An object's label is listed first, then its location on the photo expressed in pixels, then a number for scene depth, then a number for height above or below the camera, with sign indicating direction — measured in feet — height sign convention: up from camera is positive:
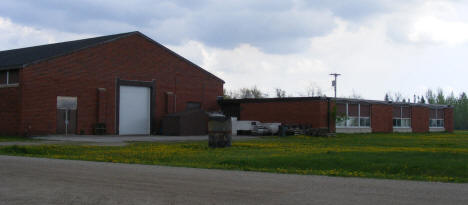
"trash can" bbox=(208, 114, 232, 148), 91.76 -1.96
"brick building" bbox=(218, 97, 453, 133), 173.06 +2.34
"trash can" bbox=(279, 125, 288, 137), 157.05 -3.04
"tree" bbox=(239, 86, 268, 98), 388.49 +18.74
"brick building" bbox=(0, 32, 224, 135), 139.54 +9.48
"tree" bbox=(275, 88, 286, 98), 386.83 +18.62
